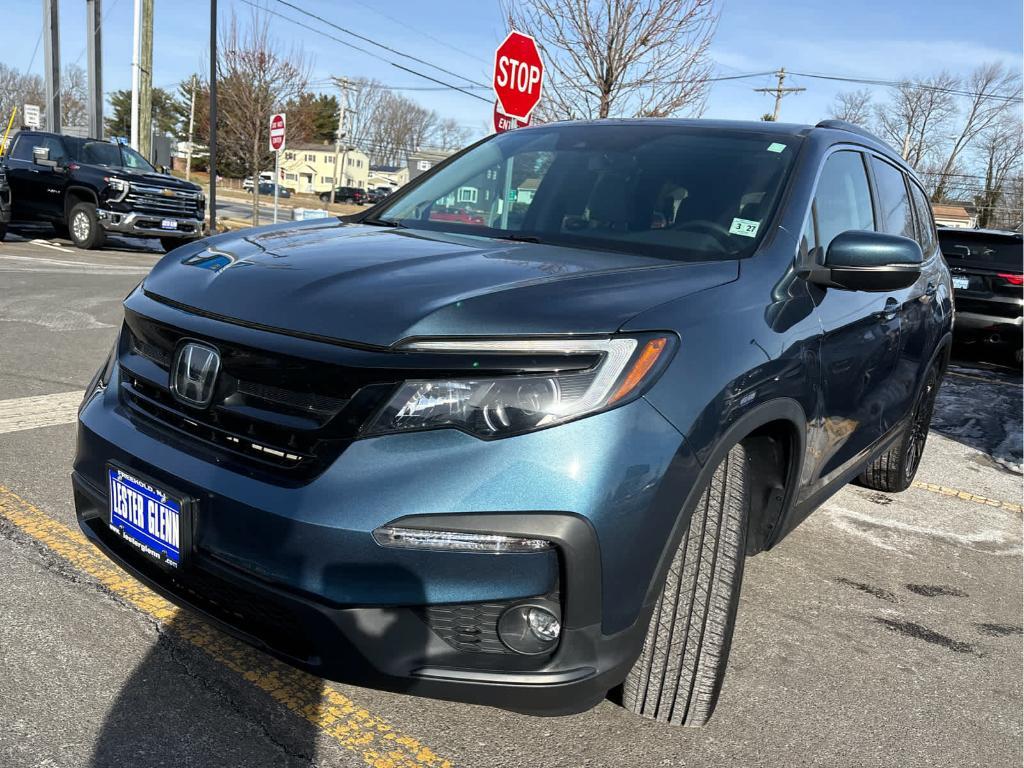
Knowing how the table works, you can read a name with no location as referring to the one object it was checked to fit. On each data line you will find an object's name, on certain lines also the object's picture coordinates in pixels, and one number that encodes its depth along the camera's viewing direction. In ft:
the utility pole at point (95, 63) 72.43
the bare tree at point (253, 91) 86.53
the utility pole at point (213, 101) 62.49
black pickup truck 47.52
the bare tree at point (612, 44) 42.50
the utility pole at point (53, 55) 70.03
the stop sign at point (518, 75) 25.31
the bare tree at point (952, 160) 193.47
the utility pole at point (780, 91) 162.35
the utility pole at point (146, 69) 71.87
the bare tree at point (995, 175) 192.13
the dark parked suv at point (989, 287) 32.01
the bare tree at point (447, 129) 330.54
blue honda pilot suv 5.99
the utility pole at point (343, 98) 197.98
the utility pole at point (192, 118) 223.98
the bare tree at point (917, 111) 182.60
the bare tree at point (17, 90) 223.71
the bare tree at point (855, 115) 159.63
